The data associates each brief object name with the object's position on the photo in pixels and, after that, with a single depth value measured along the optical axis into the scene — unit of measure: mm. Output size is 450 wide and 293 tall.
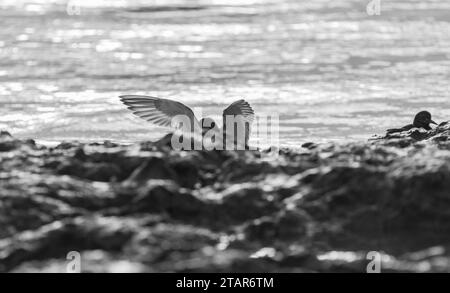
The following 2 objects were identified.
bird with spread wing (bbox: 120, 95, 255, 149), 12774
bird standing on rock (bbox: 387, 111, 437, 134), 16357
